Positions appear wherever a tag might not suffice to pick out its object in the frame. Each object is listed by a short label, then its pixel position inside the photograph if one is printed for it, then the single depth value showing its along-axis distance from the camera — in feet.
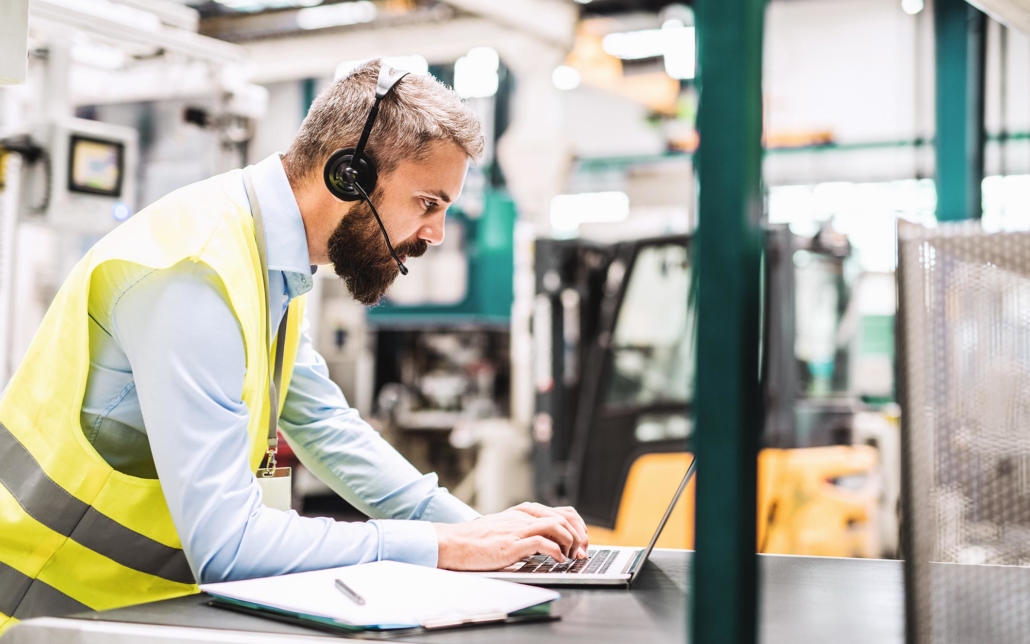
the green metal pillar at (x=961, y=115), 10.62
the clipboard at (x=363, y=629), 3.49
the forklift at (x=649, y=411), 17.04
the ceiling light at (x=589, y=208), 40.83
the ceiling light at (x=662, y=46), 30.76
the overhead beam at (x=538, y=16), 22.88
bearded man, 4.26
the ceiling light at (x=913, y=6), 21.06
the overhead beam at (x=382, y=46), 25.17
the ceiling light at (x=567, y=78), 34.08
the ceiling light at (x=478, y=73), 32.68
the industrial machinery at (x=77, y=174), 13.16
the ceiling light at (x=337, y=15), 28.91
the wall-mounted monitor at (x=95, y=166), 13.44
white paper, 3.58
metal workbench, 3.48
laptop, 4.64
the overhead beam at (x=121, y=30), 10.79
